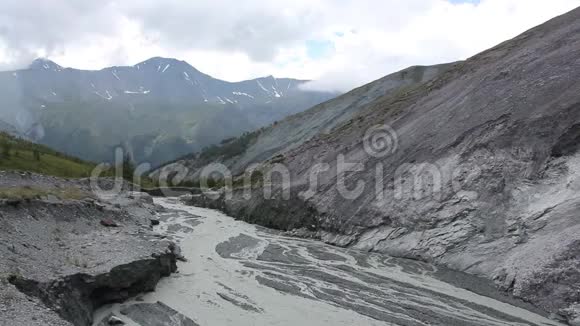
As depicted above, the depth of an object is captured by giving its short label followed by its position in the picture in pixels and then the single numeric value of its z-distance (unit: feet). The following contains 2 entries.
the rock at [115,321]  65.98
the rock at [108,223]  116.06
